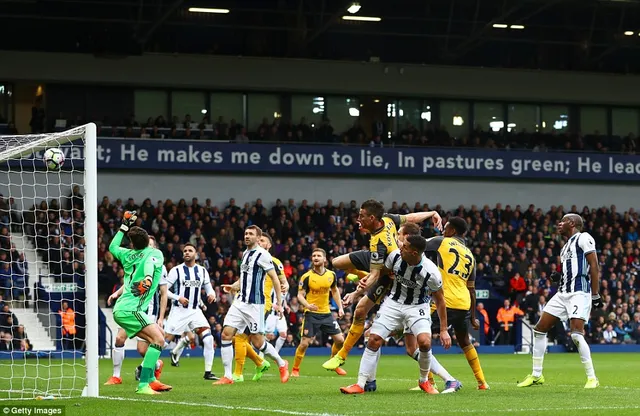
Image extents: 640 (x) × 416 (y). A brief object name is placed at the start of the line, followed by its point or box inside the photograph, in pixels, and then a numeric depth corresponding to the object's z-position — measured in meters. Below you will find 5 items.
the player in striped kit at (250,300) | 15.76
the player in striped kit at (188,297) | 17.61
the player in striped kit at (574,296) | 14.46
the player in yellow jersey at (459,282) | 13.70
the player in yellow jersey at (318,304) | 18.88
